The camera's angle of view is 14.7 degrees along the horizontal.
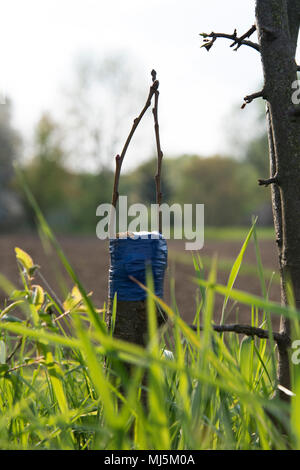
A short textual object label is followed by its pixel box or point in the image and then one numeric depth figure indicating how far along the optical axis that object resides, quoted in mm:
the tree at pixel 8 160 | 21922
